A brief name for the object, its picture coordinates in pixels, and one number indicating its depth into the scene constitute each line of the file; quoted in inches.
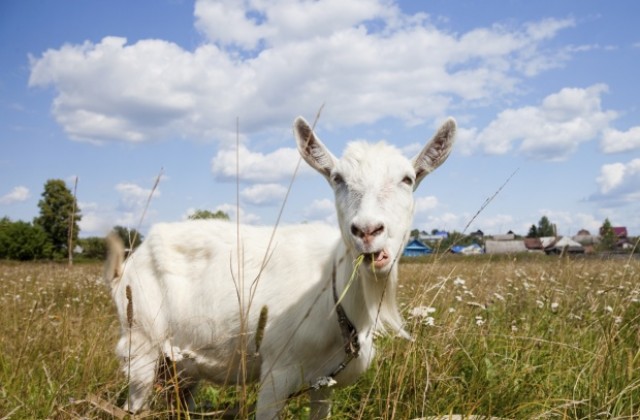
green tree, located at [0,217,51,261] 1866.6
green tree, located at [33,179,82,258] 1915.6
